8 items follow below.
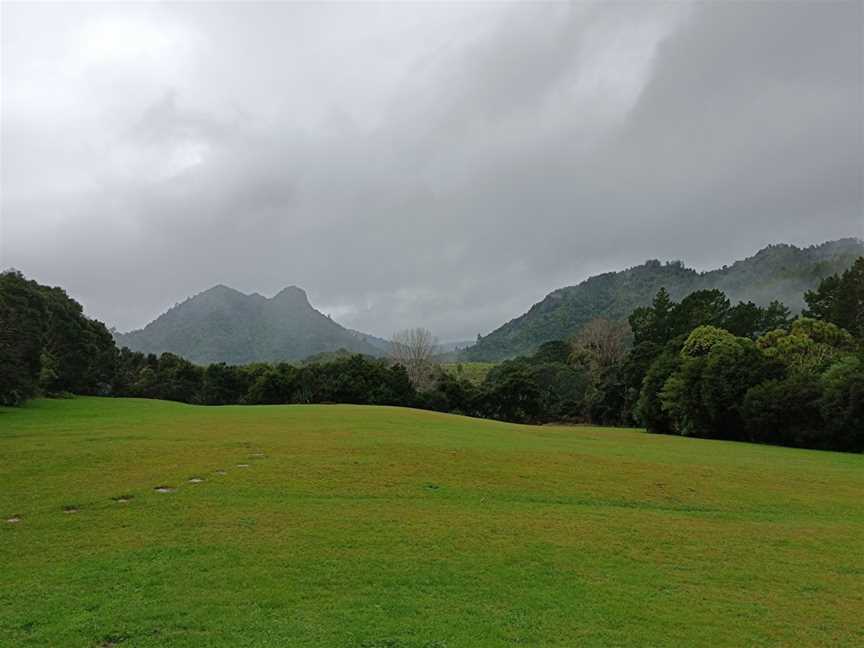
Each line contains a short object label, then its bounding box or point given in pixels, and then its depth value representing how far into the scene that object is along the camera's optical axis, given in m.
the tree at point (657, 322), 80.38
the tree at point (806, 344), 50.28
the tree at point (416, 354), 91.62
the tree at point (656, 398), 54.12
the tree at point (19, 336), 36.09
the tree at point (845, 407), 36.94
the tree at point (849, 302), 61.91
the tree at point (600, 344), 94.50
